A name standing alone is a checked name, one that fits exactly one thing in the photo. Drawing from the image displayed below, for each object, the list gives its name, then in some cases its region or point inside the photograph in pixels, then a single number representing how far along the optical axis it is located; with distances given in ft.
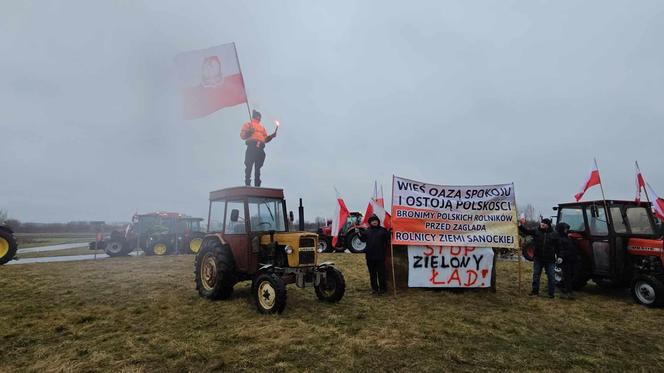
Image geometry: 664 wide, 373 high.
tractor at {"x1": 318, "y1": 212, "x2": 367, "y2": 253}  51.77
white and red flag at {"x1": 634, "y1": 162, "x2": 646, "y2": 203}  30.09
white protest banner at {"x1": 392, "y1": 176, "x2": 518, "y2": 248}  26.04
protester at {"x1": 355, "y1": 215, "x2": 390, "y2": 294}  25.52
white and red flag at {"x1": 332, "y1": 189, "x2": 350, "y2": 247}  41.04
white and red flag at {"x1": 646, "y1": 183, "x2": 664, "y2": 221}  27.21
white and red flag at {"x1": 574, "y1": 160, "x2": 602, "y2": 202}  28.04
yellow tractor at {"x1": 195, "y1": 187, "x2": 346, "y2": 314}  22.21
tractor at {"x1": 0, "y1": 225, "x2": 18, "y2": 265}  39.34
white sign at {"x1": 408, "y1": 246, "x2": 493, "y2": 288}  26.18
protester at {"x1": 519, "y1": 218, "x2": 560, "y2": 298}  25.63
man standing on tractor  28.91
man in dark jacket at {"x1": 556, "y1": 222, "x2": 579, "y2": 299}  26.12
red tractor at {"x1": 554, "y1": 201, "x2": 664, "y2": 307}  23.57
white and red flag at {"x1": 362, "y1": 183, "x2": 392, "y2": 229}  29.45
